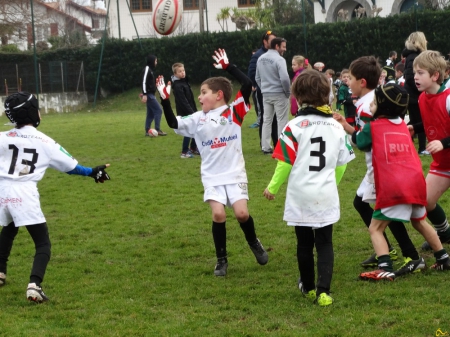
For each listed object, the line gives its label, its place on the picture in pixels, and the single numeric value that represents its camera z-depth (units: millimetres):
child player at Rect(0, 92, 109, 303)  5590
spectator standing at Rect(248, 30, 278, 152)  13219
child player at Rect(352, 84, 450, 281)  5344
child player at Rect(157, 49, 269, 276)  6137
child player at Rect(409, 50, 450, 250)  5828
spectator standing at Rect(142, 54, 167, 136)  17203
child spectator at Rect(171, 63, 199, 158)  13352
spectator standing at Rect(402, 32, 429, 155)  11025
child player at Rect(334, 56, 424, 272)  5715
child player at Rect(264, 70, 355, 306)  5094
